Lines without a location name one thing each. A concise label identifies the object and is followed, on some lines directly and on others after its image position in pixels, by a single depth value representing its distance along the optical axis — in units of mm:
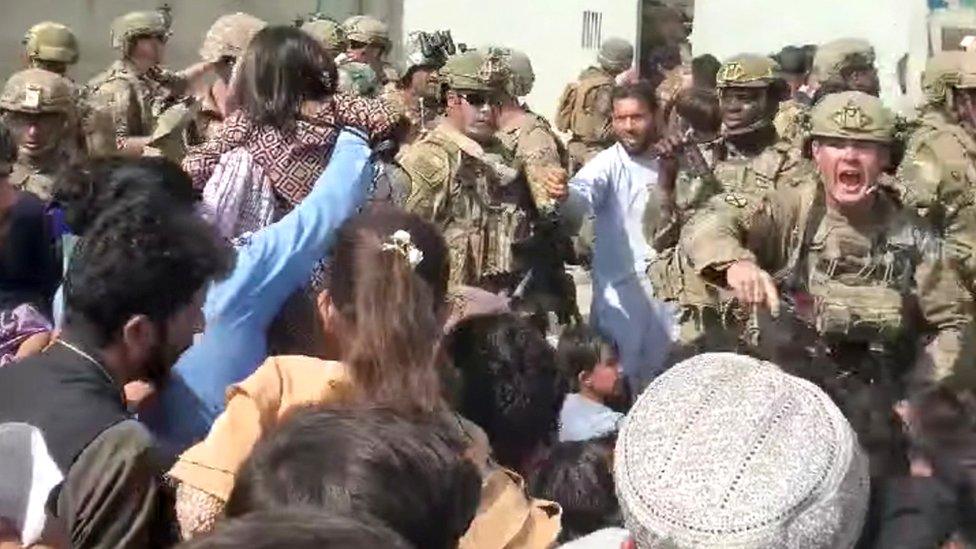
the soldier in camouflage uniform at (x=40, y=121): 6355
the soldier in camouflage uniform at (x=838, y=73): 8312
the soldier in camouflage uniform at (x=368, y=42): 12375
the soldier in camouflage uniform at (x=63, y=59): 7710
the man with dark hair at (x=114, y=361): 2617
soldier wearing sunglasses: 7062
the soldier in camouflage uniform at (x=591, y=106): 11812
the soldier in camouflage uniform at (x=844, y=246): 5516
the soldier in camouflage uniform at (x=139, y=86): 9320
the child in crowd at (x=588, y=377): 5160
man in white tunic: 7426
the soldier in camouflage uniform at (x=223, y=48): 6379
